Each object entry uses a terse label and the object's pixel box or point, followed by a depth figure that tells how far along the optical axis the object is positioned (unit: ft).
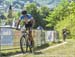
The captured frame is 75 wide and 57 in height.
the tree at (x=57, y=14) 224.53
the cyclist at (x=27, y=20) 36.70
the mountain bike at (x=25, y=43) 38.86
